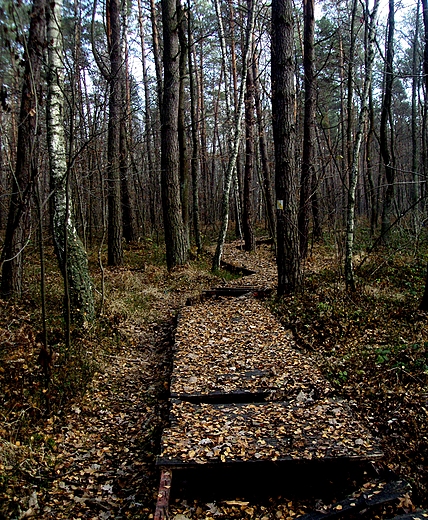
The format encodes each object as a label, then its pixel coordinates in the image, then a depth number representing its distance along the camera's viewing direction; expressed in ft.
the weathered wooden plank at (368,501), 10.36
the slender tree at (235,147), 36.24
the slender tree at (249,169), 48.78
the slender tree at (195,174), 49.45
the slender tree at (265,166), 52.60
